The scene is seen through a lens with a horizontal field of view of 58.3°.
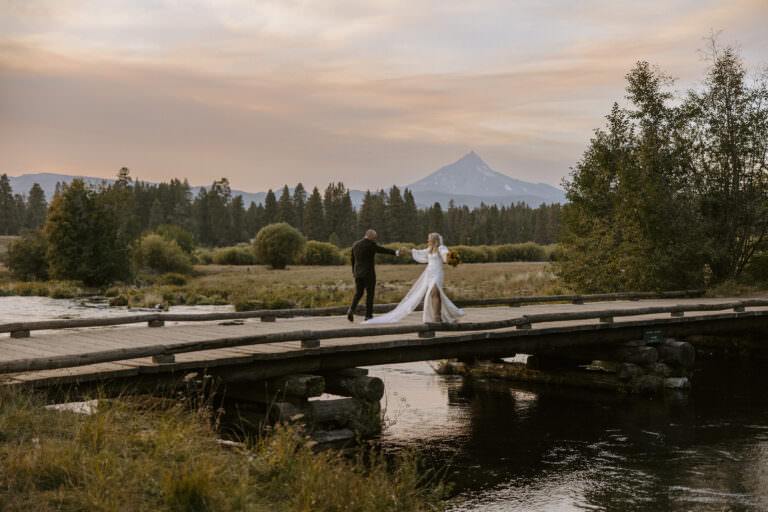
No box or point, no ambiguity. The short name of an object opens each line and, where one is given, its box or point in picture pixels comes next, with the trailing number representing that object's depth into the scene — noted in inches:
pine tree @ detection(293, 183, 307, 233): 6476.4
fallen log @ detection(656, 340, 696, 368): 740.6
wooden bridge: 381.1
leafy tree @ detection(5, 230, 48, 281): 2568.9
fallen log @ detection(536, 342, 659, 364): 724.0
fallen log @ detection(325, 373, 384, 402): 482.3
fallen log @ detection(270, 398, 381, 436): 439.5
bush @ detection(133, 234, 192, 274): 2974.9
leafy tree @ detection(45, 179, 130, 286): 2395.4
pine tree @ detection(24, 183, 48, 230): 6875.0
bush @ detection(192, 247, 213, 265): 4028.5
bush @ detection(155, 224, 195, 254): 3880.4
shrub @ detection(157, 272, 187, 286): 2539.4
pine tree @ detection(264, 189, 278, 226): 6166.3
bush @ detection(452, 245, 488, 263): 4087.1
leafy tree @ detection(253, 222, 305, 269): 3516.2
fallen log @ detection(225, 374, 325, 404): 450.0
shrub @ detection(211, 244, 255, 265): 3917.3
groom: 606.2
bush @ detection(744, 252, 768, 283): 1268.5
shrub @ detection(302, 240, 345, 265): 3912.4
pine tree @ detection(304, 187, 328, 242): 5753.0
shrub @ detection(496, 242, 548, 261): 4264.3
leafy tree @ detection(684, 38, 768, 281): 1238.3
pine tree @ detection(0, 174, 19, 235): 6879.9
